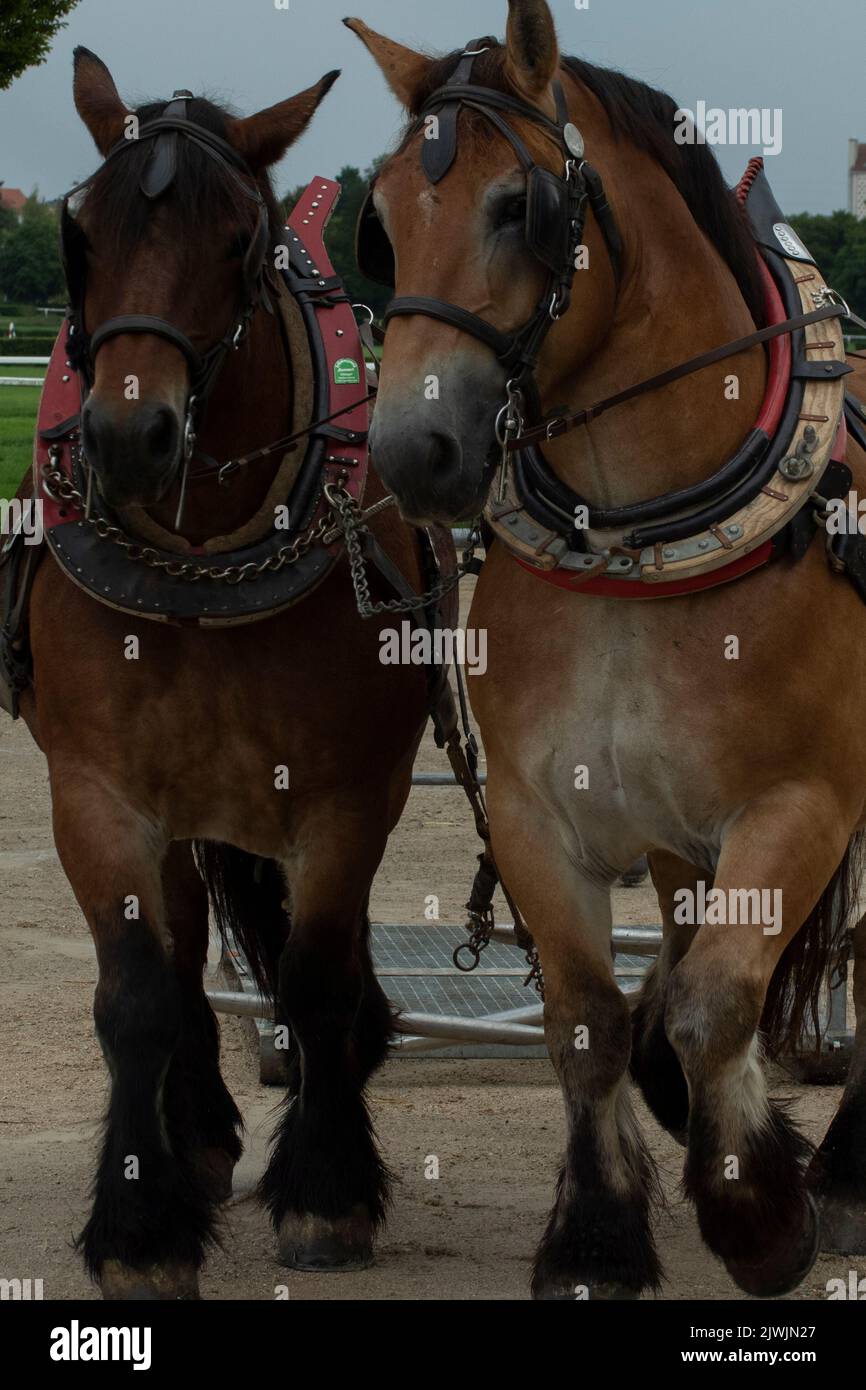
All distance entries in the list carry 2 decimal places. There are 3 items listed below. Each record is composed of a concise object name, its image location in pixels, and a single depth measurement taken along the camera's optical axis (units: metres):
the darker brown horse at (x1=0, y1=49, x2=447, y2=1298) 3.61
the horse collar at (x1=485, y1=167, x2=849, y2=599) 3.43
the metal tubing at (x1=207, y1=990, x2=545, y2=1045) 5.36
